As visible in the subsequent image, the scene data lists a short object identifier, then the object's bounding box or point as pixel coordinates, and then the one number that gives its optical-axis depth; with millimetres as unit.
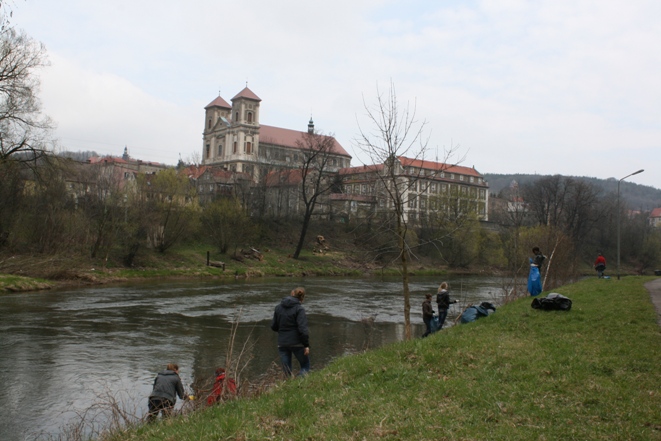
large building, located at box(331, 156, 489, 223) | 62806
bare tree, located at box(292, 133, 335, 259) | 61469
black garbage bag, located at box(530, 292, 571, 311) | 14346
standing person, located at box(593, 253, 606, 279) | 33366
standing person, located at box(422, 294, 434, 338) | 17875
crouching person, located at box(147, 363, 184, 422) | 10141
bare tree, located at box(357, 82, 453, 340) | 13883
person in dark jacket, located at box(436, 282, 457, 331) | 18606
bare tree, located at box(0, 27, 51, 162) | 31438
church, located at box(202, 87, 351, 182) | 117812
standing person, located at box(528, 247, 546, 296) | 18812
